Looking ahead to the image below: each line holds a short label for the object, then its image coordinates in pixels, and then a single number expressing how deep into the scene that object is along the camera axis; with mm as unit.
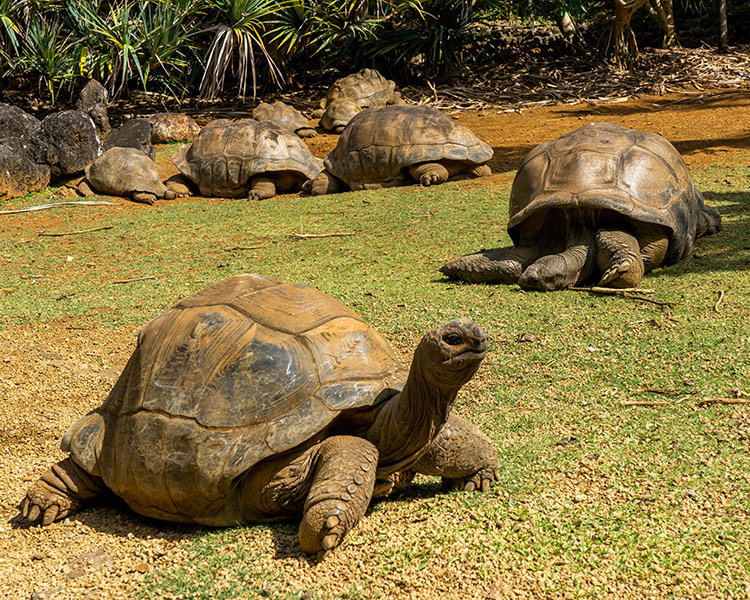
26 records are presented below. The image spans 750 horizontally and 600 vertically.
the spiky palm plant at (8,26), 13758
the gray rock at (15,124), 10391
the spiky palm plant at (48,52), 13969
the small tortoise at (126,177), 9891
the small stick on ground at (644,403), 3289
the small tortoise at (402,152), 9445
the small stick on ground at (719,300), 4396
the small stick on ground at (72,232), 8023
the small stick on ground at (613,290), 4875
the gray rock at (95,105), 12898
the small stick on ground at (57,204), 9086
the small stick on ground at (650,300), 4605
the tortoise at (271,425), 2438
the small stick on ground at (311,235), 7262
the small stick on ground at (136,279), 6096
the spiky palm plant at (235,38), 14617
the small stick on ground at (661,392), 3385
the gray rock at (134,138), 11492
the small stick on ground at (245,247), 6962
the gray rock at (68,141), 10430
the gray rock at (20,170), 9891
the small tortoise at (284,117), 13188
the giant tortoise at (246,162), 10078
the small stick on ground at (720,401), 3201
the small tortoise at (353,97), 13594
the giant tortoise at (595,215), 5023
